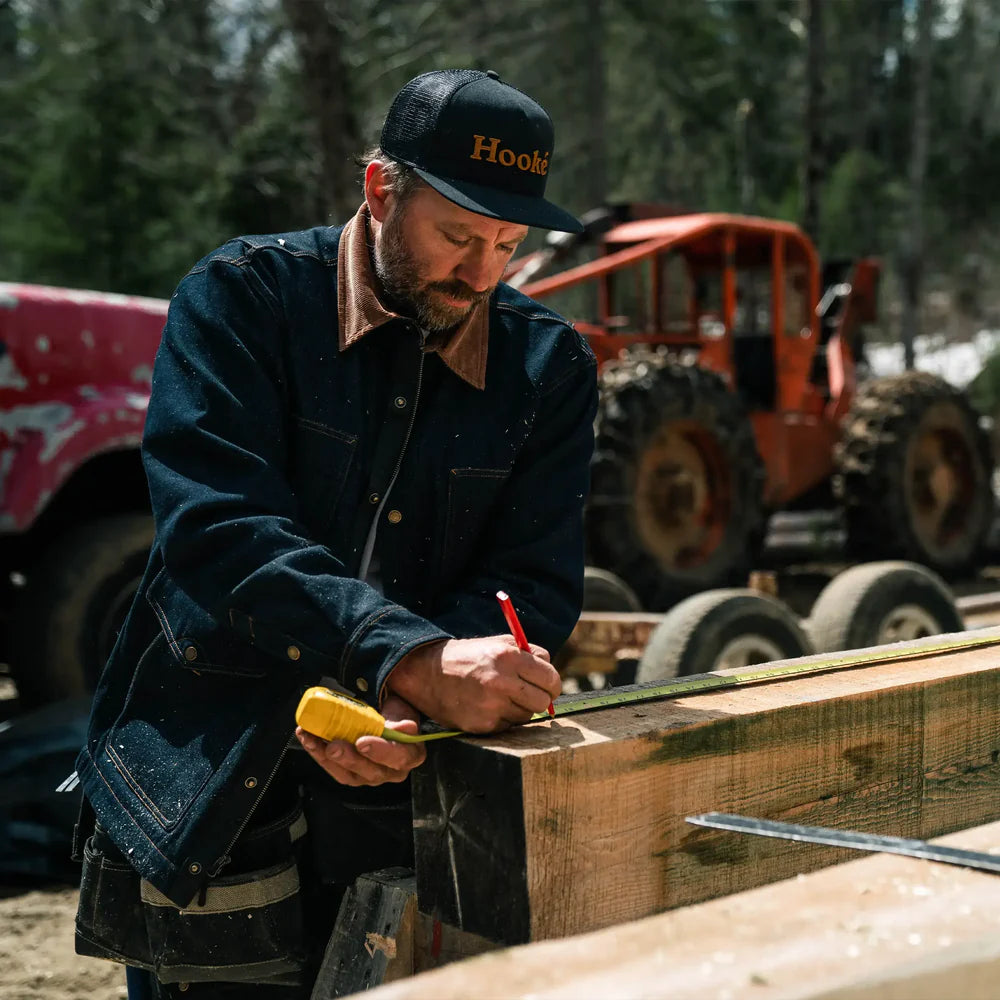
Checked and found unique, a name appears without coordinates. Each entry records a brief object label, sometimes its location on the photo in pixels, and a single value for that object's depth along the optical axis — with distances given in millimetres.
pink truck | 5176
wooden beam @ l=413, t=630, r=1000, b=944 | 1835
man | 2039
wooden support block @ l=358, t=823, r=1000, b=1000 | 1382
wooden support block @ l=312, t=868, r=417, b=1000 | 2057
